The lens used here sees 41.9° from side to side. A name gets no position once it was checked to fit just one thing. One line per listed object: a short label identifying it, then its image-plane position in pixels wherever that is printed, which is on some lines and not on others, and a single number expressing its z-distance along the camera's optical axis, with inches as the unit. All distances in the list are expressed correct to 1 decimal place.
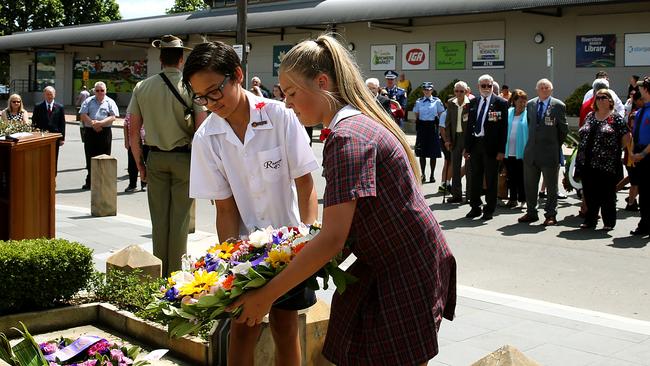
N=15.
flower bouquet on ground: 162.6
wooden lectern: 286.0
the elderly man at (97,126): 625.9
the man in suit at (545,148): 466.3
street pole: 725.9
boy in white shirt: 161.2
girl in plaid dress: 112.7
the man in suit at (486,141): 476.4
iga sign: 1331.2
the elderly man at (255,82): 788.0
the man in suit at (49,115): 616.7
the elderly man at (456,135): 548.1
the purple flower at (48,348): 176.3
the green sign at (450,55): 1275.8
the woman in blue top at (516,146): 523.5
